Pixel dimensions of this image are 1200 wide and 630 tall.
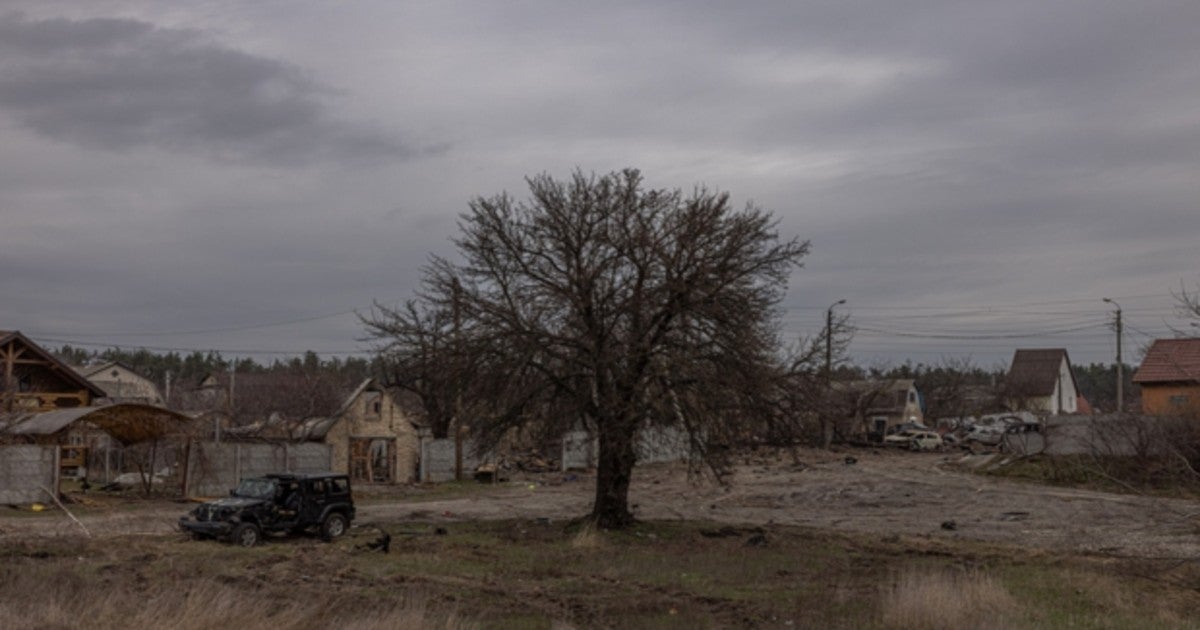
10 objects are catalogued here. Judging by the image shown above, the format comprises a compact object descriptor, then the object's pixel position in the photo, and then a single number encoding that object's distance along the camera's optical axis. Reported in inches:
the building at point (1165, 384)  1630.3
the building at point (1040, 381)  3843.5
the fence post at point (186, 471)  1592.0
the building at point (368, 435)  2066.9
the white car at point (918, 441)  2935.5
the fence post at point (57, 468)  1421.0
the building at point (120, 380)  3732.8
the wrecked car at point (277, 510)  1069.8
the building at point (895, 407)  3730.6
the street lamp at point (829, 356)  1238.7
